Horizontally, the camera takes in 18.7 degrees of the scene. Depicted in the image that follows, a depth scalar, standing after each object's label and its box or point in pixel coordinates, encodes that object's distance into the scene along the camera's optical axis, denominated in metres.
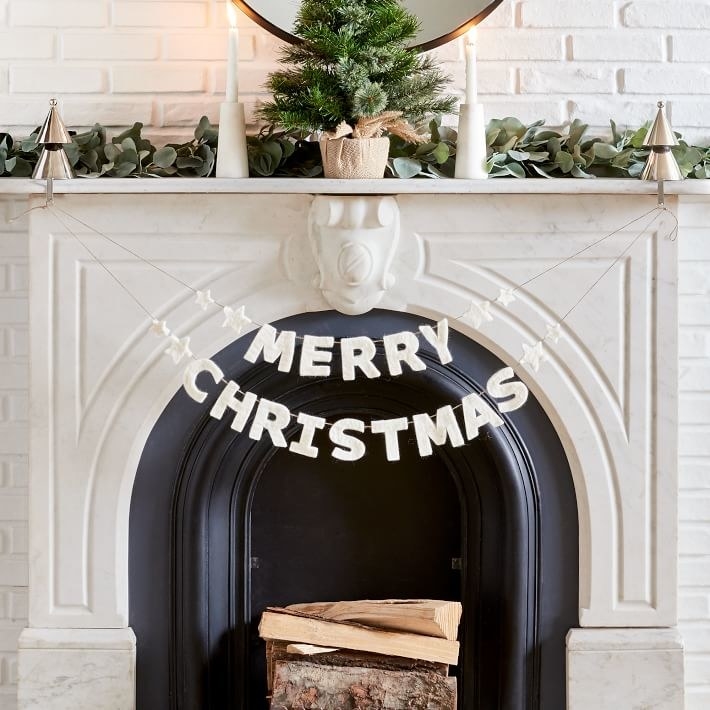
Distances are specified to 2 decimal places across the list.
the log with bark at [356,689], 4.18
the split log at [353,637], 4.23
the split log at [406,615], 4.25
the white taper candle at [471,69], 4.14
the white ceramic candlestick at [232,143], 4.14
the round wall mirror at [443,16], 4.29
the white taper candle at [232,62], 4.13
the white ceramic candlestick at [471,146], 4.15
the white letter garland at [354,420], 4.14
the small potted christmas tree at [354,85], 4.07
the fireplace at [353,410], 4.24
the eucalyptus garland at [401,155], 4.21
